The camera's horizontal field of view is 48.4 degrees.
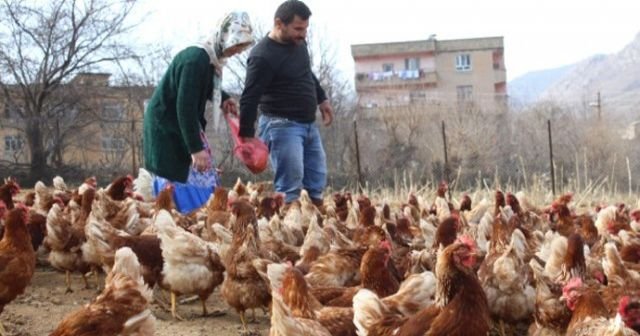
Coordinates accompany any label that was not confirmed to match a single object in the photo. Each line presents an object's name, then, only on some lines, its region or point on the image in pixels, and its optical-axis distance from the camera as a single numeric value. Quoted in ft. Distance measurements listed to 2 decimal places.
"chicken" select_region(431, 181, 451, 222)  25.56
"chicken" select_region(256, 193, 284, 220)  23.82
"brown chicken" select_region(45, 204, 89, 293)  20.95
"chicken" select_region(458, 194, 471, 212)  29.27
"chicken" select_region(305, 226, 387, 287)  16.83
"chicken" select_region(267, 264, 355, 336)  13.24
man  20.84
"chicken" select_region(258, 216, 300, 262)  19.93
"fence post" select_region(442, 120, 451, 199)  45.60
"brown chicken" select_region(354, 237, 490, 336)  12.02
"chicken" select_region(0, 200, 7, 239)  21.82
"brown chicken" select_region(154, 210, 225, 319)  17.87
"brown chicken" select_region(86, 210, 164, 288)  18.54
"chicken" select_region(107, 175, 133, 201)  26.48
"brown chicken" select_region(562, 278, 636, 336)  11.24
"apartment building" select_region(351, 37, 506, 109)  162.30
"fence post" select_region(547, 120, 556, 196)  42.14
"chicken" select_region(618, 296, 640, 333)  12.14
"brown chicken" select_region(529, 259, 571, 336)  14.11
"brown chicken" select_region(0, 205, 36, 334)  16.24
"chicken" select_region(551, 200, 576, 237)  23.02
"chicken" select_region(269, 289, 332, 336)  12.00
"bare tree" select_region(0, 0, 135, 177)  66.44
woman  18.04
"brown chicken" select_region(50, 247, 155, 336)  12.28
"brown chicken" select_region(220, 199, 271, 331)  16.96
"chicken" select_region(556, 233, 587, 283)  15.34
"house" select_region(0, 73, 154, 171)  61.57
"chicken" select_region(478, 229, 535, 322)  15.97
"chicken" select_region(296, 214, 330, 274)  18.44
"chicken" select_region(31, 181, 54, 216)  26.65
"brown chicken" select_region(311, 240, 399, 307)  14.92
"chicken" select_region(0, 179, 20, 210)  25.60
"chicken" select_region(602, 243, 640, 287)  15.28
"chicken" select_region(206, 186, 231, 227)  21.31
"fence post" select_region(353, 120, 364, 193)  45.20
